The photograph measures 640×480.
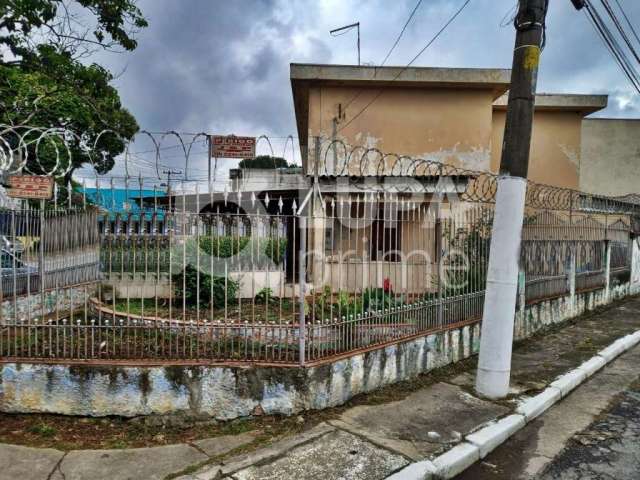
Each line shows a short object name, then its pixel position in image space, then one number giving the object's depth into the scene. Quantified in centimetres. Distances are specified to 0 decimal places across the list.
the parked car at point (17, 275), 511
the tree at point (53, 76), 1057
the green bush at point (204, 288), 641
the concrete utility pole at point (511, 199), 473
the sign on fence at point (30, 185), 462
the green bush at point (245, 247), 496
